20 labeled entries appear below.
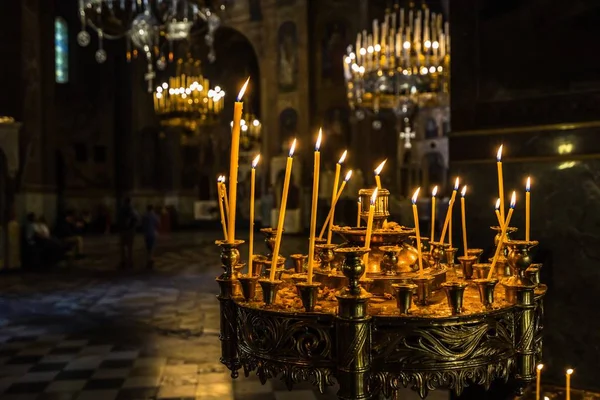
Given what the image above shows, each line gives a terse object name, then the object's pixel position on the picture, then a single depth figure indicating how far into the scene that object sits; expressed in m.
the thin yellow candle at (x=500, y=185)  1.94
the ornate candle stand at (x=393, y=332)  1.50
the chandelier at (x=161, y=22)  14.02
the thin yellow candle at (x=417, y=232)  1.76
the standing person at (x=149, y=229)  13.70
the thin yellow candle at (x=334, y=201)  1.82
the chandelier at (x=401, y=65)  13.87
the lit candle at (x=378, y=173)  1.85
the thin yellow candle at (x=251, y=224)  1.76
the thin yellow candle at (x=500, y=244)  1.82
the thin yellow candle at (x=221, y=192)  1.96
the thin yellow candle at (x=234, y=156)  1.61
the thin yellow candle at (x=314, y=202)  1.60
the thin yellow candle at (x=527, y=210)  1.93
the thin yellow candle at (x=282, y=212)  1.63
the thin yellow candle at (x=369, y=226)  1.61
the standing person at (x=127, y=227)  12.94
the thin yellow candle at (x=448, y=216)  2.10
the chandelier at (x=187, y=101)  17.33
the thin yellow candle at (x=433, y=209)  2.30
